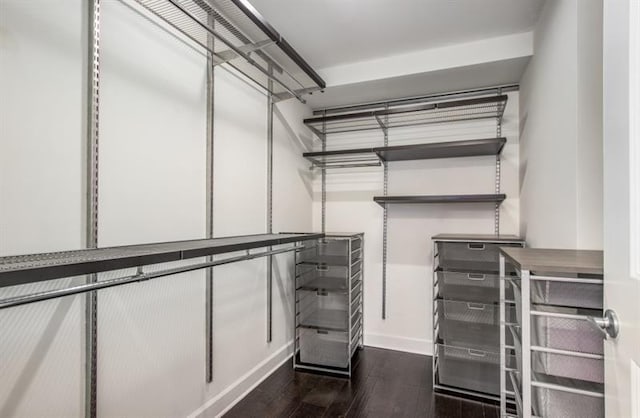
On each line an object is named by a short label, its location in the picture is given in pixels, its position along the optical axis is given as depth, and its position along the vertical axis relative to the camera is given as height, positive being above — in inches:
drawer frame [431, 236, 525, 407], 82.2 -16.6
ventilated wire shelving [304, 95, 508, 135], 91.8 +32.0
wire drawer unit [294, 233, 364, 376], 97.3 -32.3
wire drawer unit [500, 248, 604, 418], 40.3 -17.9
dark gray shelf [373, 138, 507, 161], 86.9 +18.2
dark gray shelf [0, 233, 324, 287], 26.7 -5.9
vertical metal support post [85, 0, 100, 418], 45.8 +3.7
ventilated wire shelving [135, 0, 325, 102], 50.5 +33.9
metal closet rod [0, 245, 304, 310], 28.0 -8.8
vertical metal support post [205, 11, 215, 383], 69.1 +0.5
